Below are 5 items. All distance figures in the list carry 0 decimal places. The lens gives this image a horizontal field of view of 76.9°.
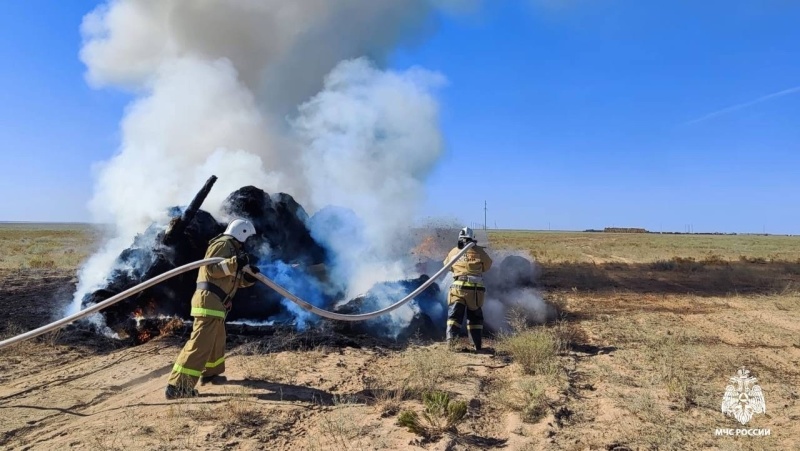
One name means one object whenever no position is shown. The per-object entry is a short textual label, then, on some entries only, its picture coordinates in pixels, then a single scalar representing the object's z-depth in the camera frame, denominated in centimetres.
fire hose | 467
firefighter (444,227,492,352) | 827
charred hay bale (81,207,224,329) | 925
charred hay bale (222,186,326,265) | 1089
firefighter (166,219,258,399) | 554
